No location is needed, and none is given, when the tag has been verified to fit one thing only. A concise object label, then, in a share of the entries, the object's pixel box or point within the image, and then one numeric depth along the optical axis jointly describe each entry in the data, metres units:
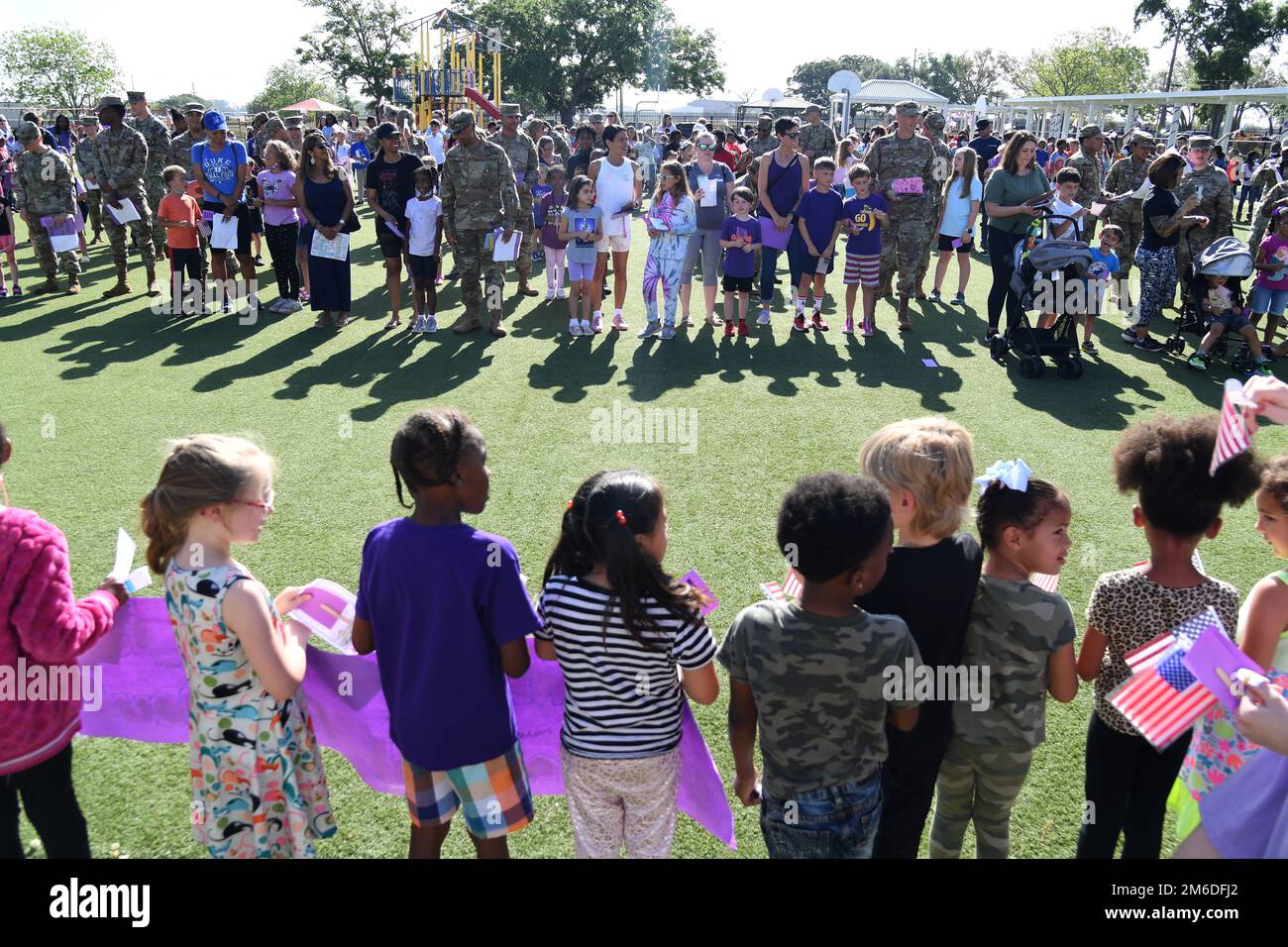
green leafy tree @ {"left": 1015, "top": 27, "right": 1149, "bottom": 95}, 66.44
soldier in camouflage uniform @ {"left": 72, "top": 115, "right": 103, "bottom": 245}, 10.95
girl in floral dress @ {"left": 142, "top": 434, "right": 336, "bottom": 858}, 2.18
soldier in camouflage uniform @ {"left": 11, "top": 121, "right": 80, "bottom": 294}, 10.27
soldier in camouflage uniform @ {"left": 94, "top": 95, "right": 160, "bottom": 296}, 10.65
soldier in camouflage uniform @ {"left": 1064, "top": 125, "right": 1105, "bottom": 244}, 10.74
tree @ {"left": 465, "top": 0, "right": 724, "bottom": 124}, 56.06
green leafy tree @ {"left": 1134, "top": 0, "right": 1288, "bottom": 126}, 46.41
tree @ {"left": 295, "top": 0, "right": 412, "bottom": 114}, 60.91
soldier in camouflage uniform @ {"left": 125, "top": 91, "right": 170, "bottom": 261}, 11.11
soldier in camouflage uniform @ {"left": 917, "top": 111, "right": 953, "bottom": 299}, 9.52
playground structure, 24.28
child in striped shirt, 2.10
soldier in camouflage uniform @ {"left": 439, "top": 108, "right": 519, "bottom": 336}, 8.88
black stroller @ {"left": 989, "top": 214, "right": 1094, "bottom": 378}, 7.98
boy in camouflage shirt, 2.00
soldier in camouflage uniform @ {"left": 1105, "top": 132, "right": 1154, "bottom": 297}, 10.48
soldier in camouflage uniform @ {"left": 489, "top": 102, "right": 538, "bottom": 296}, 10.83
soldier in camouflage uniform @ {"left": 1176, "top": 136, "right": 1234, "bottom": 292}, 8.88
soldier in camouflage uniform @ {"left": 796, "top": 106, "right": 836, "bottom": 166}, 13.73
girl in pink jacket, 2.14
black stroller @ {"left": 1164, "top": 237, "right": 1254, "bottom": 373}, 8.25
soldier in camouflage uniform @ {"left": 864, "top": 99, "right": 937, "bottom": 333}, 9.19
